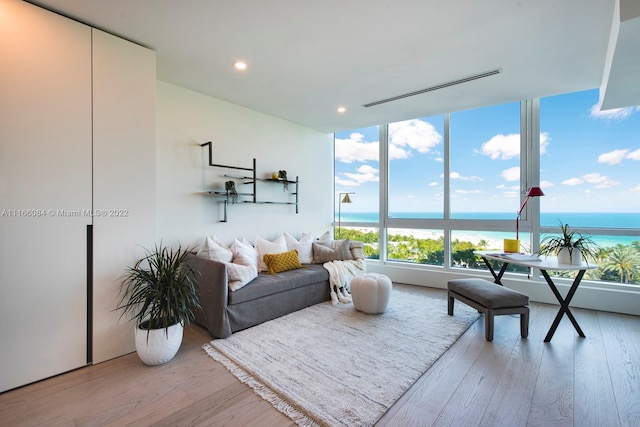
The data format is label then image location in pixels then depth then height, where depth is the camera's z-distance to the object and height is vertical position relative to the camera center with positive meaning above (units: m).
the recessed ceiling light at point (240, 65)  2.96 +1.56
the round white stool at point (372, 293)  3.37 -0.93
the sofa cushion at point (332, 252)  4.38 -0.58
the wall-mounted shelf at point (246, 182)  3.80 +0.48
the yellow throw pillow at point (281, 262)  3.74 -0.63
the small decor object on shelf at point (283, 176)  4.64 +0.61
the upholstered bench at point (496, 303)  2.74 -0.86
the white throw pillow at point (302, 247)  4.42 -0.51
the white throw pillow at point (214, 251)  3.33 -0.44
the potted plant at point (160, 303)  2.32 -0.75
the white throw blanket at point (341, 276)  3.98 -0.88
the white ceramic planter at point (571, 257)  2.87 -0.44
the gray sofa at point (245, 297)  2.81 -0.91
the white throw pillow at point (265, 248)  3.90 -0.48
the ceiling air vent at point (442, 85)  3.17 +1.54
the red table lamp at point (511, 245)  3.47 -0.38
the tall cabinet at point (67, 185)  2.06 +0.24
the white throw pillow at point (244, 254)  3.41 -0.49
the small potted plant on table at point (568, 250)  2.88 -0.37
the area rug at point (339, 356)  1.87 -1.21
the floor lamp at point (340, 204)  5.71 +0.20
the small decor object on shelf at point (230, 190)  3.88 +0.33
